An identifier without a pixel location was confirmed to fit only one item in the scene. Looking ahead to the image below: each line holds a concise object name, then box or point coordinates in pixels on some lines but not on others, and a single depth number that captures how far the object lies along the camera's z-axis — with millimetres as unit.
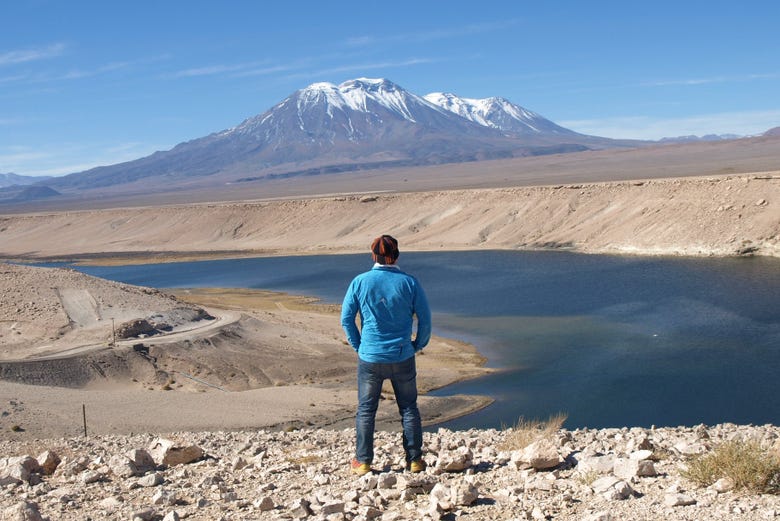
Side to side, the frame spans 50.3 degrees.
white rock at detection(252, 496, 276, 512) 5711
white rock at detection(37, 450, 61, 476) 7184
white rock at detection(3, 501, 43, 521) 5445
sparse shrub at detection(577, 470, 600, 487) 5707
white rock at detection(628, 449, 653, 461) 6178
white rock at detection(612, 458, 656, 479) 5762
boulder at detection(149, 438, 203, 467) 7312
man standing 6449
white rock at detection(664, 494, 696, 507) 5051
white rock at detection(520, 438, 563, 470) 6145
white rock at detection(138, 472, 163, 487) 6535
